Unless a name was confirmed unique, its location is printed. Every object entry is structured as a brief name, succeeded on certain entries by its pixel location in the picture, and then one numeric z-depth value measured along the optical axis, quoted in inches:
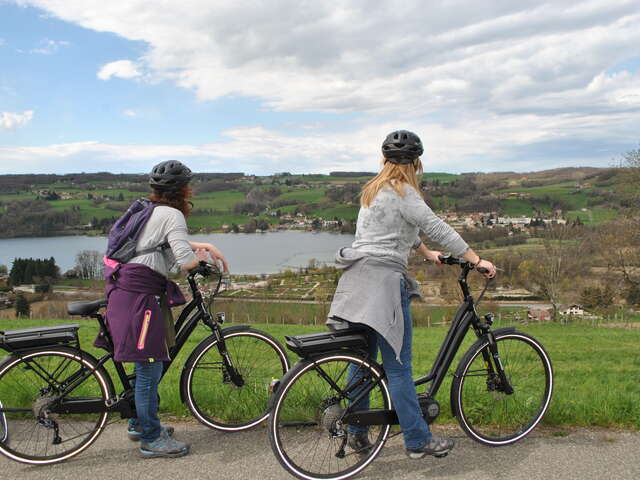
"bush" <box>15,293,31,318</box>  1497.5
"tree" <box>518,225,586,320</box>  1253.7
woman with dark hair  137.0
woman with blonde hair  129.1
